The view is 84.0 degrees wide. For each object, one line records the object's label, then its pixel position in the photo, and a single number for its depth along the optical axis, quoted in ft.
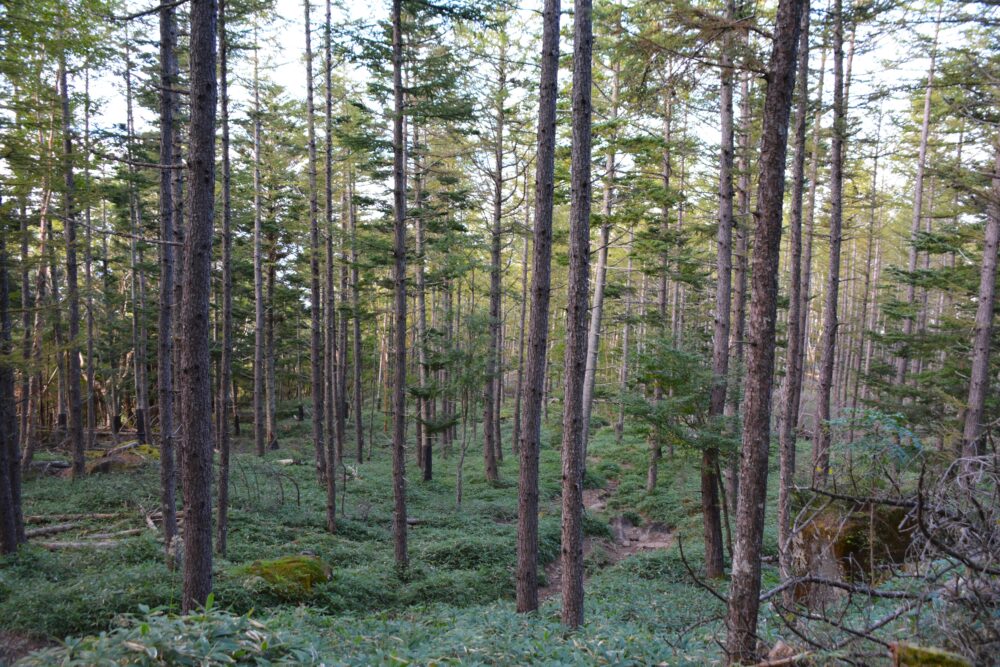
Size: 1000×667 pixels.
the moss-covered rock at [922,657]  10.44
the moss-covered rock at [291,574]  28.86
